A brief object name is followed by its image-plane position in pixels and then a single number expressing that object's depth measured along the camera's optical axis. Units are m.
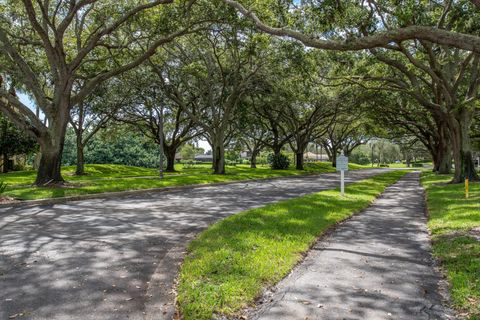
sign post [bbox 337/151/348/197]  14.61
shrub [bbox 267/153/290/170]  43.25
